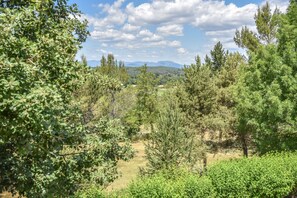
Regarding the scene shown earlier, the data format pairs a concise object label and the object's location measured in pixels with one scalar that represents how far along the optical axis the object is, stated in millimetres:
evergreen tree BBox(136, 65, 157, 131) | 43841
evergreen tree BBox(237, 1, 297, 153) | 16828
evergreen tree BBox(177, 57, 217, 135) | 22719
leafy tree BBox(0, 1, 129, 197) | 5266
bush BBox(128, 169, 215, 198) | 10852
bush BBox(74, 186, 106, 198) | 10219
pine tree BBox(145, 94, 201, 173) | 16547
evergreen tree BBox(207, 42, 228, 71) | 62000
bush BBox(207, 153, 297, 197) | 11836
